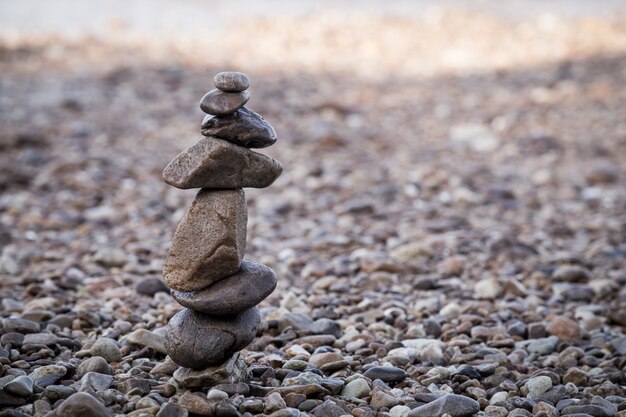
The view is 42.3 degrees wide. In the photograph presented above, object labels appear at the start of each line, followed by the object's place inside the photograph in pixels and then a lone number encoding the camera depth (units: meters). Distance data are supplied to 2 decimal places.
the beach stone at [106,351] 4.15
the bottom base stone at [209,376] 3.78
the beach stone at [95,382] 3.70
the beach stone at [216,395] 3.65
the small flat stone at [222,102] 3.74
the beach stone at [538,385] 3.97
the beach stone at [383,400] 3.73
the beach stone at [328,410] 3.61
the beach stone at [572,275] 5.76
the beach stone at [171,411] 3.46
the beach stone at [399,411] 3.64
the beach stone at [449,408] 3.62
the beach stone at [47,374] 3.75
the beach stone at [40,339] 4.22
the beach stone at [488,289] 5.43
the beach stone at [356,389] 3.86
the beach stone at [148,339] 4.29
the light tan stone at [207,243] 3.77
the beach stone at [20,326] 4.39
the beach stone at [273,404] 3.60
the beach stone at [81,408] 3.31
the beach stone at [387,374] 4.07
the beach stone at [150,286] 5.28
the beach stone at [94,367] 3.91
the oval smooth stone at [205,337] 3.74
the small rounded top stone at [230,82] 3.73
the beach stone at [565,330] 4.77
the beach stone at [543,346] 4.59
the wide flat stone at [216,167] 3.73
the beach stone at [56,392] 3.61
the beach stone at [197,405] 3.51
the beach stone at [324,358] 4.18
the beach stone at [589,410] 3.71
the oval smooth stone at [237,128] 3.78
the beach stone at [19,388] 3.58
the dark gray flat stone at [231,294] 3.76
